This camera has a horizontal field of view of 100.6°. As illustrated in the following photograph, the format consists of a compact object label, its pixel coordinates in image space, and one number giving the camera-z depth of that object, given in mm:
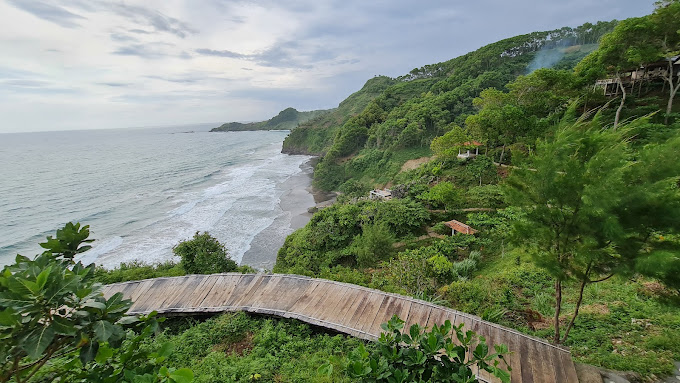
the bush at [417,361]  1981
